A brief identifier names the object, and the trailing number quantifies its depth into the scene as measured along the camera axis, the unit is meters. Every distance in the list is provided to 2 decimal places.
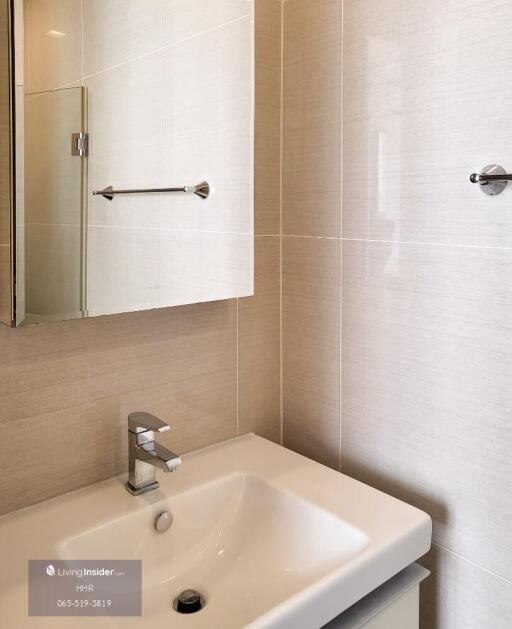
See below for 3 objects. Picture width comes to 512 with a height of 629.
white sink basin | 0.94
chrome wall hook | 0.99
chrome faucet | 1.10
